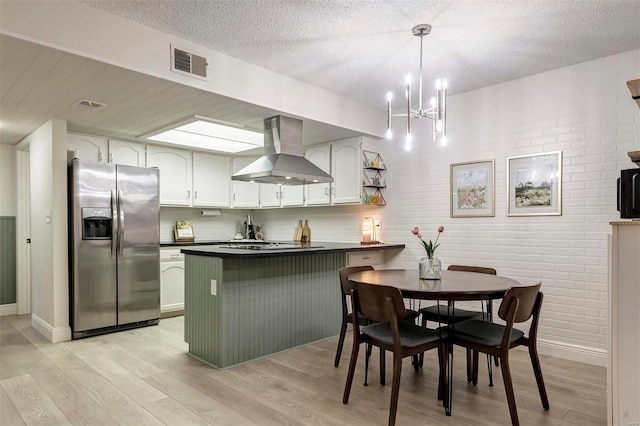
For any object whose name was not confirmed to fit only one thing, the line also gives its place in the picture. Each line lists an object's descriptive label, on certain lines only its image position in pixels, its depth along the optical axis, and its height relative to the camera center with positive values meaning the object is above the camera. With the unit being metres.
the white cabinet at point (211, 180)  5.59 +0.43
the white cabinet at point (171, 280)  4.90 -0.90
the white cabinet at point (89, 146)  4.50 +0.76
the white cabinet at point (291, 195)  5.34 +0.19
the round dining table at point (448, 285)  2.30 -0.51
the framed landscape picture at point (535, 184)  3.53 +0.21
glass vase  2.82 -0.45
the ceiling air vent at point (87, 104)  3.44 +0.96
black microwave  2.20 +0.07
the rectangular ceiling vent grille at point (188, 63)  2.94 +1.13
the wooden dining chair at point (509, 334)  2.20 -0.79
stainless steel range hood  3.80 +0.51
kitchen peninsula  3.21 -0.83
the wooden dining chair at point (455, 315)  2.86 -0.83
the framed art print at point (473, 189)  3.96 +0.20
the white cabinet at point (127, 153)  4.82 +0.72
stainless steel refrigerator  4.05 -0.40
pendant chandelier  2.64 +0.74
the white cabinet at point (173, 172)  5.20 +0.51
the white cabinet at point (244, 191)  5.98 +0.28
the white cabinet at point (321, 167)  5.02 +0.52
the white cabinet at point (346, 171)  4.69 +0.47
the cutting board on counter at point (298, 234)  5.49 -0.35
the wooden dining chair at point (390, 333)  2.28 -0.80
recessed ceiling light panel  4.30 +0.88
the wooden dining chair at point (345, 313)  3.05 -0.82
